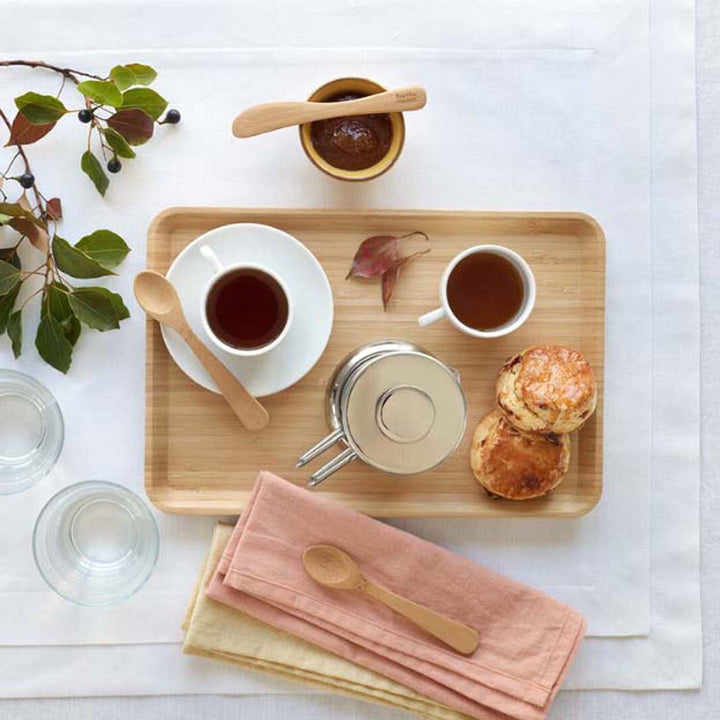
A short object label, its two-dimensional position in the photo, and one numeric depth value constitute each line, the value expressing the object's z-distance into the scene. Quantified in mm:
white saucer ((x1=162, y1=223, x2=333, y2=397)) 1042
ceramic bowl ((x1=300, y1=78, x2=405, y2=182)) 1034
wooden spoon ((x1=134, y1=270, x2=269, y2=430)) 1018
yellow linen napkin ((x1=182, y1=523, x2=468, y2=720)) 1084
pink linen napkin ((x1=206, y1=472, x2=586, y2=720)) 1072
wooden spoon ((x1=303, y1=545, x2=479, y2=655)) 1073
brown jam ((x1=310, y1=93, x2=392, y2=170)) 1044
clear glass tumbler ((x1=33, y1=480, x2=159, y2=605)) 1098
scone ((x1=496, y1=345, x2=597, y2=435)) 1020
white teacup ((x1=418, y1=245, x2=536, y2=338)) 1028
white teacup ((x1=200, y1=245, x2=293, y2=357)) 1003
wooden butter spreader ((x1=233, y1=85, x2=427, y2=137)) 1013
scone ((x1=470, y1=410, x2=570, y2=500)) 1052
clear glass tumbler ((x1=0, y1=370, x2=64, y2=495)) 1101
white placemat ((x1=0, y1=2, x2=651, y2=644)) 1101
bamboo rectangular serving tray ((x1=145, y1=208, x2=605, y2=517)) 1075
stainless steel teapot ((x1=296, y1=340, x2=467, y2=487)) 945
